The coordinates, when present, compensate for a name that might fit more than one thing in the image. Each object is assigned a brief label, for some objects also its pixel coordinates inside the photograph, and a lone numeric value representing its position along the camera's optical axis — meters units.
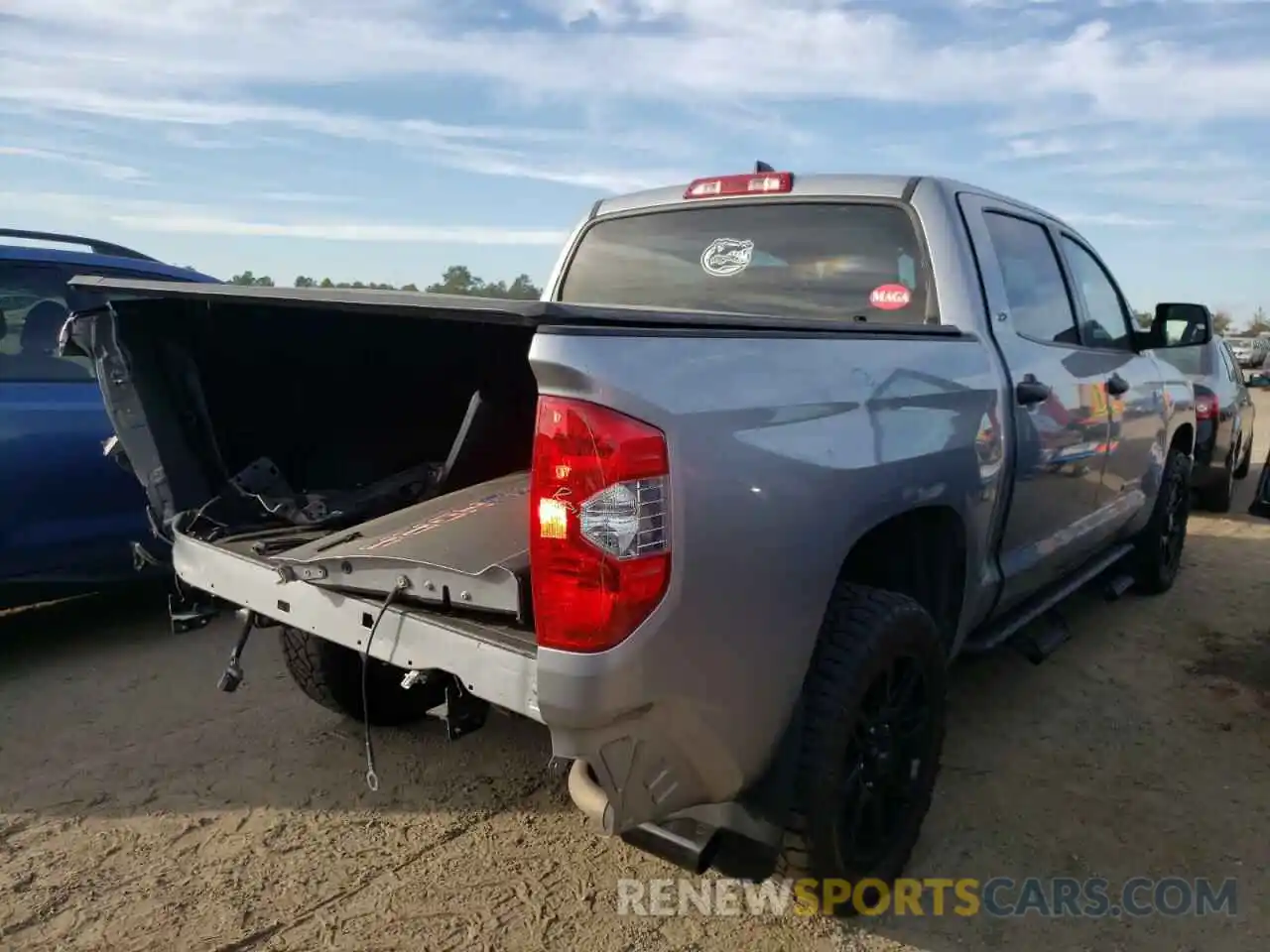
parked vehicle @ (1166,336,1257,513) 7.81
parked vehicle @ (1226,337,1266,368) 28.39
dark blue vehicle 4.17
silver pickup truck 1.88
